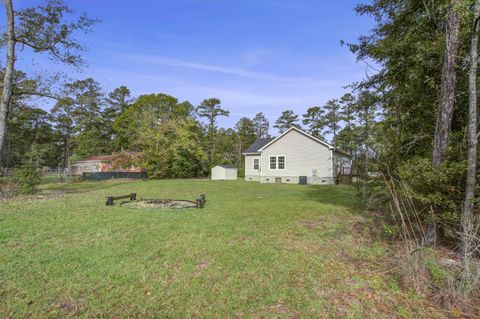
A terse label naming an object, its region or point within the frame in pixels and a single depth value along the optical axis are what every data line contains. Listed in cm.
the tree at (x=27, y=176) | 1093
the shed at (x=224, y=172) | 2442
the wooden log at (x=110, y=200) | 825
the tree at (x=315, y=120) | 4156
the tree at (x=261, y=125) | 4719
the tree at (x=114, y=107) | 3959
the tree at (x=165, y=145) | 2397
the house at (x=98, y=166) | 2556
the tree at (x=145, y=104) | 3553
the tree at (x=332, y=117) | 3962
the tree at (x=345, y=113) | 3578
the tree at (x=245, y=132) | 4259
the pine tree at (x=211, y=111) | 3912
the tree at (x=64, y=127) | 3753
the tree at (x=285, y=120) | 4506
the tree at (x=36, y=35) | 1000
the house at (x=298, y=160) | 1856
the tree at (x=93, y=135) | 3722
